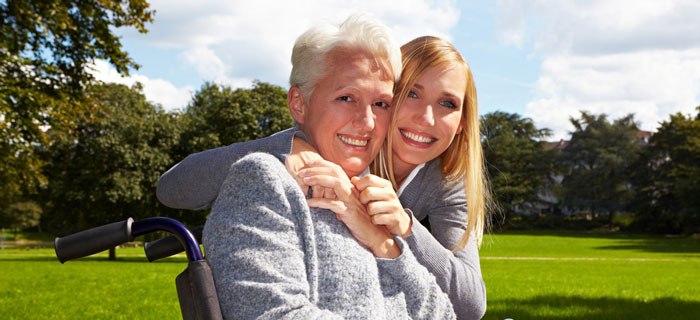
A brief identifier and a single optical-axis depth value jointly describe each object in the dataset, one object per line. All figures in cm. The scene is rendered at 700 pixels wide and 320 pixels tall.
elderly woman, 197
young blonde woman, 299
